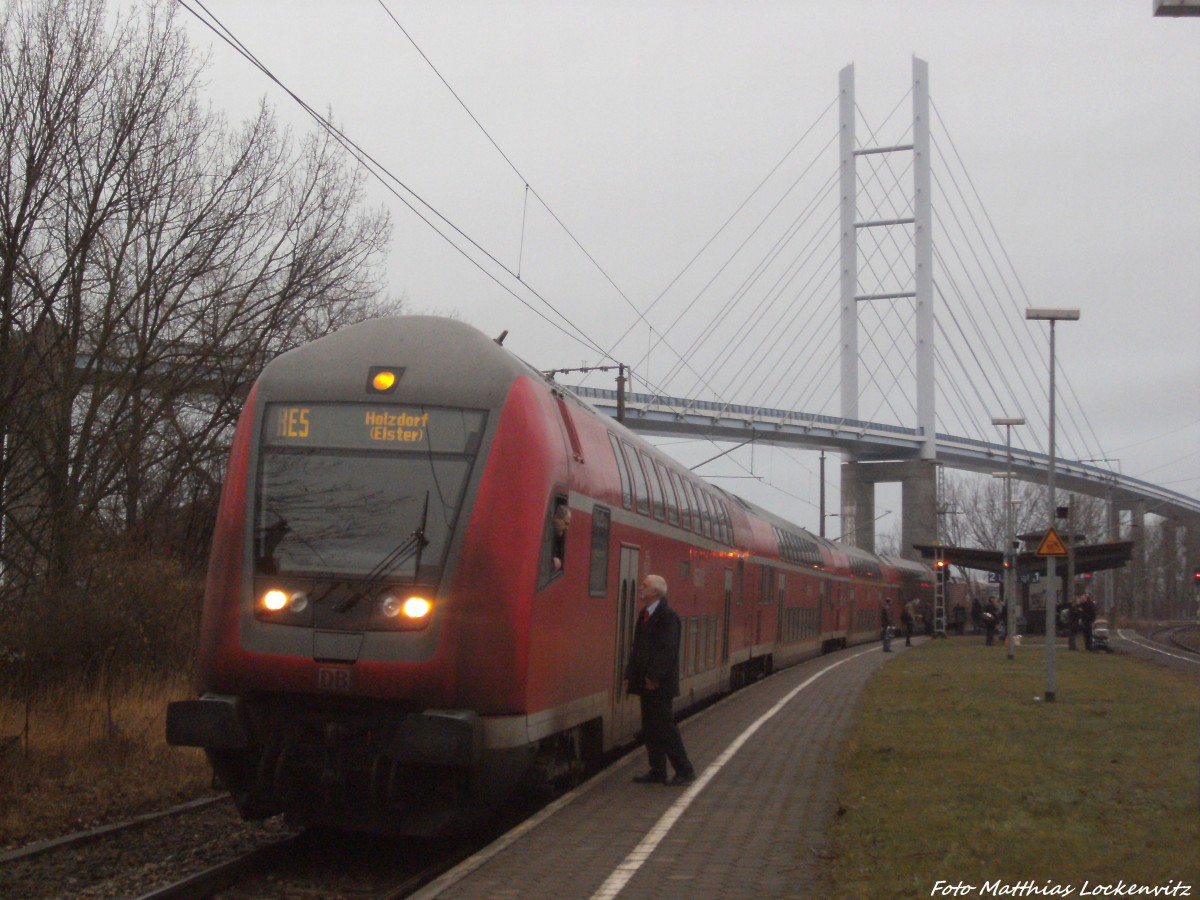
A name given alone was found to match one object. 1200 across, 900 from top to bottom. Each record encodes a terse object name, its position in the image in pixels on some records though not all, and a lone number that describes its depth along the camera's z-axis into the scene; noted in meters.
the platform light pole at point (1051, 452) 19.83
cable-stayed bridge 71.69
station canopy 37.78
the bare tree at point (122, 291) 15.48
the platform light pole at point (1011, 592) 29.54
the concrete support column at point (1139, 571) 92.56
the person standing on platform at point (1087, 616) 33.75
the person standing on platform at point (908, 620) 40.38
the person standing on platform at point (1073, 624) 35.16
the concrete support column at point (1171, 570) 100.54
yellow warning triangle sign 19.95
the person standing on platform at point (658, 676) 10.69
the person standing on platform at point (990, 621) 38.34
